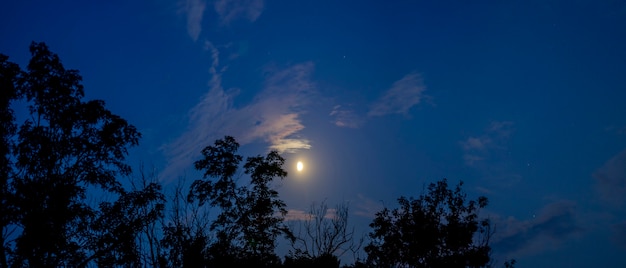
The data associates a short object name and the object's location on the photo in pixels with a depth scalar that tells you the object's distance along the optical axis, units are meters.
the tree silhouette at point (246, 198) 25.61
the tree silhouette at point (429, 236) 32.25
